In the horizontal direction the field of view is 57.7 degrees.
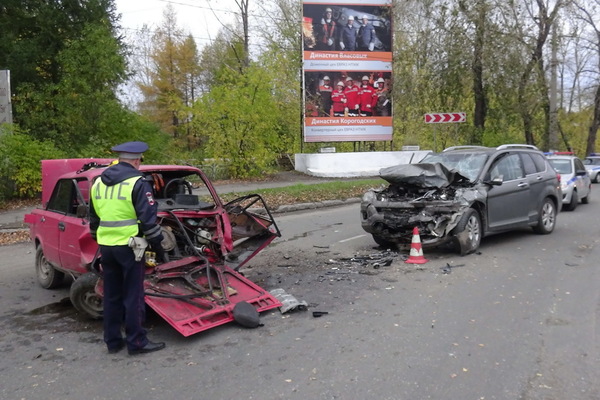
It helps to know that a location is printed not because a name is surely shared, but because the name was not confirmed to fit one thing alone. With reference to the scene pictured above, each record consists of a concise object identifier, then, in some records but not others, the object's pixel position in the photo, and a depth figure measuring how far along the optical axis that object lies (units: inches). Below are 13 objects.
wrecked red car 203.9
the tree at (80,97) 721.0
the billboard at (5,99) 628.1
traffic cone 304.5
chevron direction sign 770.2
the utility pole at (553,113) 1128.3
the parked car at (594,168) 1038.1
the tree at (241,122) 855.1
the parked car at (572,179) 557.3
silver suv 316.5
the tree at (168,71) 1681.8
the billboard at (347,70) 926.4
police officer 173.6
